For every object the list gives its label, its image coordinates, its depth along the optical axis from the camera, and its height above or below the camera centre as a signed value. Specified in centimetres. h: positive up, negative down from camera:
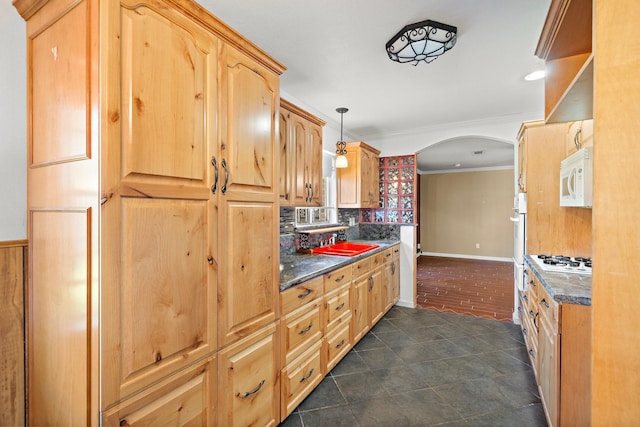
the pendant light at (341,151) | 339 +78
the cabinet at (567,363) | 148 -81
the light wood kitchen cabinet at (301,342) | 184 -90
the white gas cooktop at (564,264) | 202 -39
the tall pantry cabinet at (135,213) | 97 -1
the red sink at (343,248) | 307 -44
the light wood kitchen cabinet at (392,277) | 376 -87
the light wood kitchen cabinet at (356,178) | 390 +46
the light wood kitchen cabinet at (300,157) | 235 +48
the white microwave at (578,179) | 178 +23
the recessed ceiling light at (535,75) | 258 +125
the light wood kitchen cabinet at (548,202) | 256 +10
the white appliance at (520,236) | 284 -25
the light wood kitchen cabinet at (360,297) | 285 -88
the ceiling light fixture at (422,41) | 191 +119
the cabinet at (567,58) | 123 +84
